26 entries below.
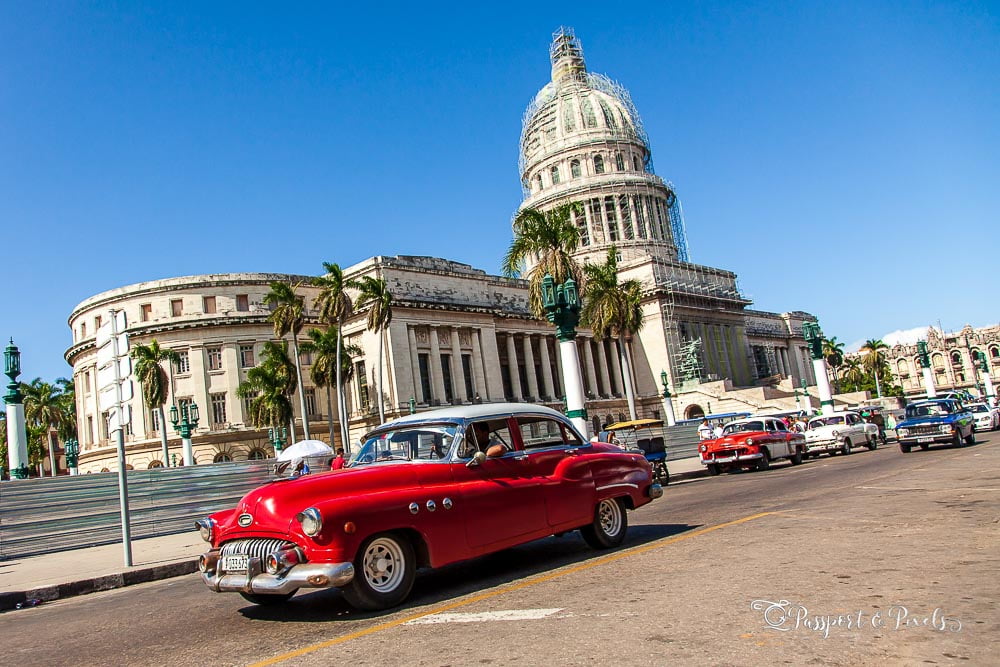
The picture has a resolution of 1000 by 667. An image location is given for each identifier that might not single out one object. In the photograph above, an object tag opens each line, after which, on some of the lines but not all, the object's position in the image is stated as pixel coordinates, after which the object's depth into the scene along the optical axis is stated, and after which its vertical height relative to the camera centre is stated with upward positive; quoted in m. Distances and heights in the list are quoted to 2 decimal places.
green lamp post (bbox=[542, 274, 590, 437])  22.44 +3.20
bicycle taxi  21.55 -0.28
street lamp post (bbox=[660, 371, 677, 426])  51.44 +1.41
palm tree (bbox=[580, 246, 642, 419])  47.59 +8.05
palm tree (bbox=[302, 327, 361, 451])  48.28 +7.08
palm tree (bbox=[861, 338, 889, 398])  88.50 +4.92
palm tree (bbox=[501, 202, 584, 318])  32.44 +8.68
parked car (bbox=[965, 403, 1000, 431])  34.16 -1.50
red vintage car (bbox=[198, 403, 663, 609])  6.18 -0.41
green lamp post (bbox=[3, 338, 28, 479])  22.11 +2.81
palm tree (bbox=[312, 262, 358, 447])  42.72 +9.67
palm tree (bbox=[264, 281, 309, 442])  46.62 +10.11
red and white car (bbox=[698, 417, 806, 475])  22.70 -0.92
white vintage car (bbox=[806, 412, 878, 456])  27.48 -1.10
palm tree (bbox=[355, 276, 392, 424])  44.31 +9.59
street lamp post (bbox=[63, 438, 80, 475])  48.38 +3.02
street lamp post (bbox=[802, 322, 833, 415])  41.69 +2.29
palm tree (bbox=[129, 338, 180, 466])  48.62 +7.77
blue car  23.02 -1.04
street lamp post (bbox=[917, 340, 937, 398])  56.72 +1.81
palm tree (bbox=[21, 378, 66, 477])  77.81 +10.57
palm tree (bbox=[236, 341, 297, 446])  49.88 +6.26
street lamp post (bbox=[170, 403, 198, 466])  42.06 +4.52
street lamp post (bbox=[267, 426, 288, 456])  49.09 +2.91
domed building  54.56 +10.39
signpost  12.48 +2.01
